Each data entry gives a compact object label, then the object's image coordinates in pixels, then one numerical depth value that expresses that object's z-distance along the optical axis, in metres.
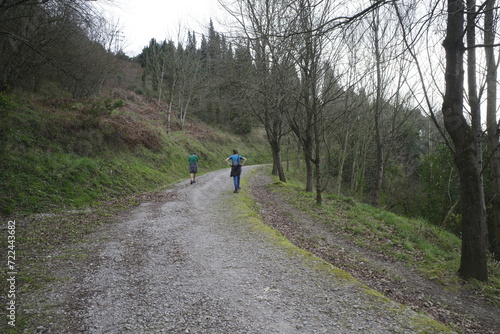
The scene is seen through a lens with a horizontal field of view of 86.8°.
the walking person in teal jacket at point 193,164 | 14.85
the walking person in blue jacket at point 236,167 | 12.36
